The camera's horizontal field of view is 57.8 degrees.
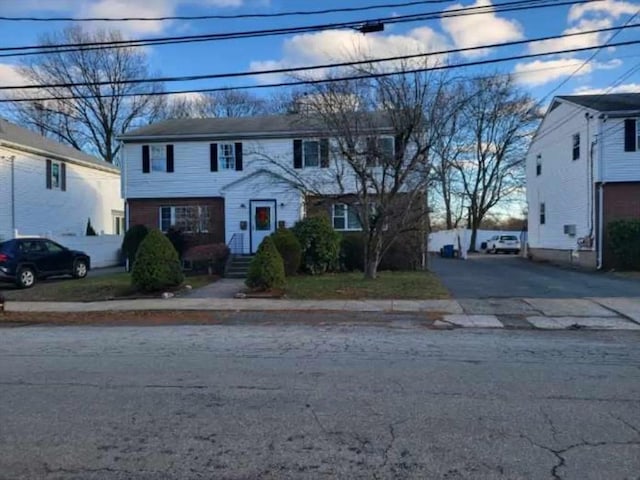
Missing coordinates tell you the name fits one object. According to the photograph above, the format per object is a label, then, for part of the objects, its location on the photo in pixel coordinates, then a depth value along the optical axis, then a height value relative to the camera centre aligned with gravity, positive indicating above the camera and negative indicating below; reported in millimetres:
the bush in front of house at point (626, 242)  23453 -558
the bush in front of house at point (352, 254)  22859 -903
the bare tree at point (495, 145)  48281 +7503
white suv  48500 -1232
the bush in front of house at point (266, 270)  15953 -1060
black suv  18889 -940
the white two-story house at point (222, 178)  26031 +2483
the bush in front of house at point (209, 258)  22295 -1011
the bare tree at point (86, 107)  46312 +10649
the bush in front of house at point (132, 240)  25797 -312
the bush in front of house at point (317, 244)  21156 -470
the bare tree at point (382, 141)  17953 +2832
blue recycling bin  42719 -1559
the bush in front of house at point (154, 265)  16297 -926
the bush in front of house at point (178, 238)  26172 -250
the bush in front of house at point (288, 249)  20109 -614
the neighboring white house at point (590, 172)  25188 +2602
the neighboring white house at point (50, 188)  27766 +2551
